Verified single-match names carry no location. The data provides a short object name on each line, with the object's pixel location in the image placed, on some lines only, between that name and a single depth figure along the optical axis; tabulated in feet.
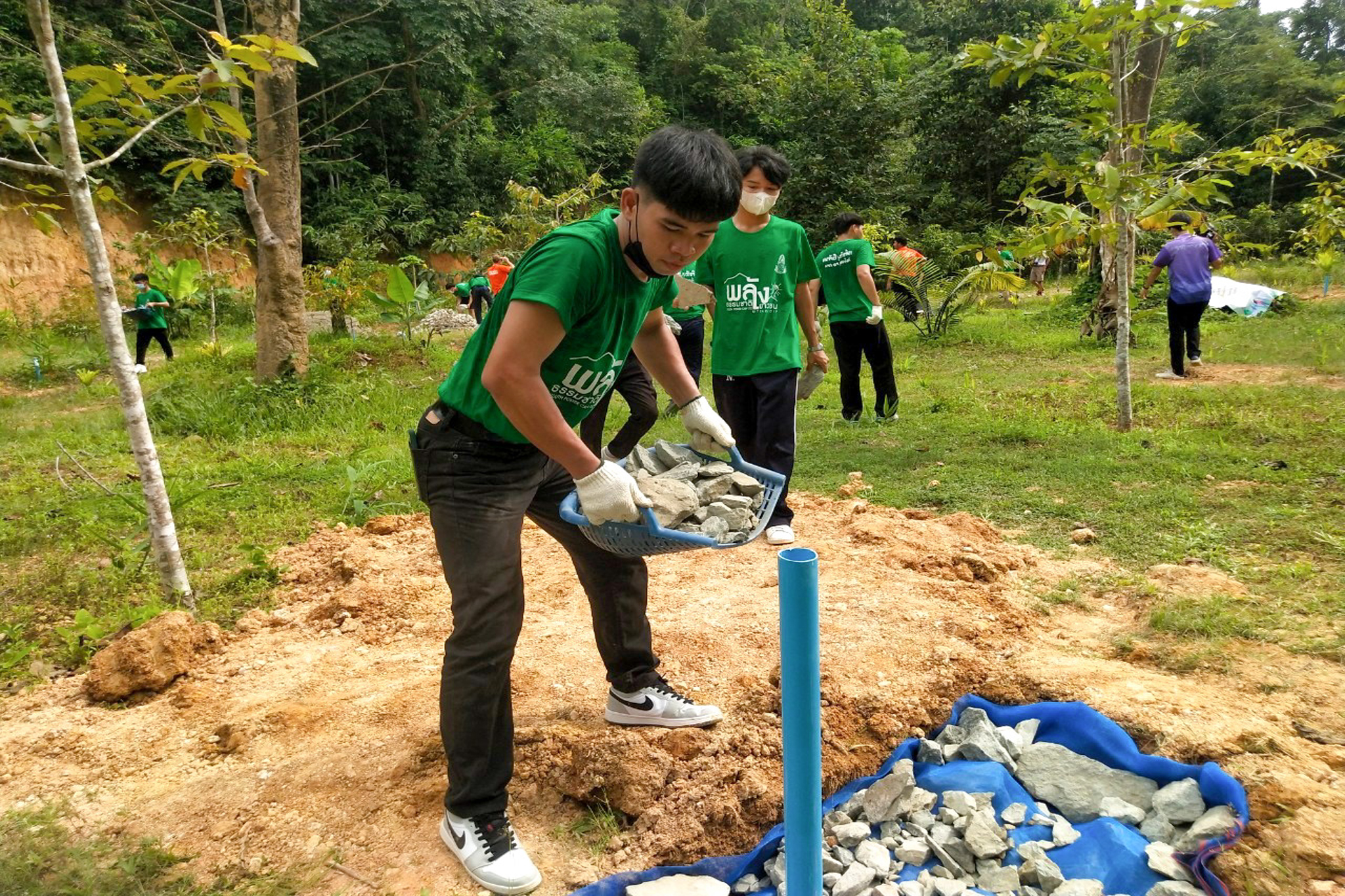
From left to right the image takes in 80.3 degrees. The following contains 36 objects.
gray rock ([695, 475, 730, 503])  7.32
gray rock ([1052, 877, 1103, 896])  5.89
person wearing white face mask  12.37
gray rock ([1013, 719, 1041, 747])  7.62
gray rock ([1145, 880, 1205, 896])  5.75
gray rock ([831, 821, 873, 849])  6.68
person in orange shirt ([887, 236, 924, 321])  33.68
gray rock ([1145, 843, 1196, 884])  5.96
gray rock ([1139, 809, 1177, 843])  6.35
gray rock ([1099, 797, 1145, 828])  6.57
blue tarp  6.11
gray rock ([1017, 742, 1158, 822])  6.83
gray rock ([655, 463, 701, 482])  7.68
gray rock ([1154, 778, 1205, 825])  6.43
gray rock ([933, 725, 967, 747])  7.71
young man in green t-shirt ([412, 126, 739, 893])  5.54
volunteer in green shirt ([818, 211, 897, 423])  19.42
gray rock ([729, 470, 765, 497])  7.36
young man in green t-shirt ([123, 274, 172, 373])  33.45
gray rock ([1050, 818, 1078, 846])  6.48
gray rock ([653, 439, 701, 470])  8.12
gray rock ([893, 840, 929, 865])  6.42
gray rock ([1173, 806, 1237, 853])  6.09
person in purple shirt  22.74
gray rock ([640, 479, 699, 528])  6.91
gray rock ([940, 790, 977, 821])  6.77
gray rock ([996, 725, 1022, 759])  7.47
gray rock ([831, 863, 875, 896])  6.05
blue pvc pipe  4.72
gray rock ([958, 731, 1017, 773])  7.33
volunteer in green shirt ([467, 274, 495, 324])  41.18
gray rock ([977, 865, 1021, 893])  6.15
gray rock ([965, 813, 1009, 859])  6.39
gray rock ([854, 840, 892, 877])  6.34
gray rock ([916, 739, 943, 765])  7.50
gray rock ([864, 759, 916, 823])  6.96
